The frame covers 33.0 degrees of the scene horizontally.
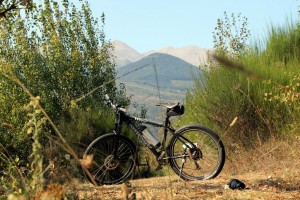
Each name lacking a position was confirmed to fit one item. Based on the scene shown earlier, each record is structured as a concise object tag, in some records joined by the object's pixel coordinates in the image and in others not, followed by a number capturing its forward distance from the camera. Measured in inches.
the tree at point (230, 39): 791.7
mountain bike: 270.7
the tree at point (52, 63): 625.6
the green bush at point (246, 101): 432.5
